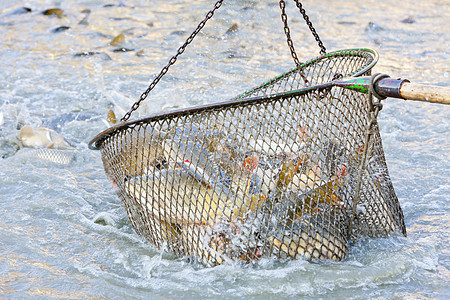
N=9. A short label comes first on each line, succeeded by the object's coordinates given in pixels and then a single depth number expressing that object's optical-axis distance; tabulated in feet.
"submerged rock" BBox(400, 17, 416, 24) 51.06
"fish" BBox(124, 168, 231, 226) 14.20
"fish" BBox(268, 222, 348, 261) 14.02
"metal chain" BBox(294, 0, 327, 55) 15.79
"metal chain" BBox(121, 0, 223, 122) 15.96
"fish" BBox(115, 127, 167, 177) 15.26
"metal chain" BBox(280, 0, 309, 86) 14.89
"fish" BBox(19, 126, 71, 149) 24.97
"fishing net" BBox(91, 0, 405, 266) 13.93
